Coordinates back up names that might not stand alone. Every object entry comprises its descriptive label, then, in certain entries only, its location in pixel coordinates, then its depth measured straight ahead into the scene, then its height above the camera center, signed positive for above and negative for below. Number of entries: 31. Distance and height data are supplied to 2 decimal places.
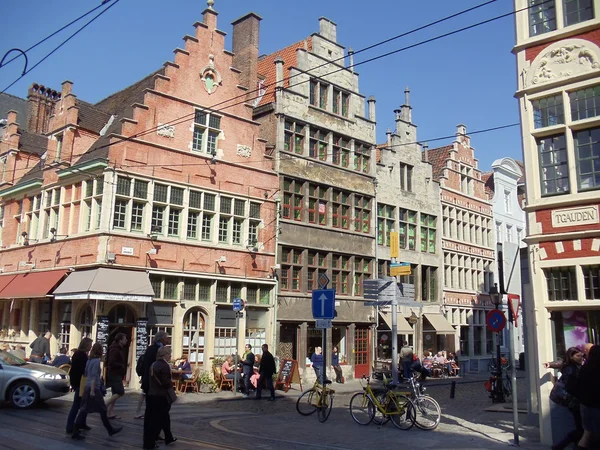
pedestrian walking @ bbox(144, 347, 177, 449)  9.26 -1.00
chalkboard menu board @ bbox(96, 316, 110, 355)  19.06 +0.10
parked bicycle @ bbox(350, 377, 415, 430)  12.19 -1.43
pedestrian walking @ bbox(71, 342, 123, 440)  10.01 -1.07
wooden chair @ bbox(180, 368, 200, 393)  19.07 -1.50
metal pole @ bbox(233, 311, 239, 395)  19.15 -1.34
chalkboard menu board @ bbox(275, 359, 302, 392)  20.95 -1.30
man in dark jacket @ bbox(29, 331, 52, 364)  18.89 -0.56
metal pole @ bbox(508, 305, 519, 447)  10.66 -0.85
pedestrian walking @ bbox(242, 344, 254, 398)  19.38 -1.05
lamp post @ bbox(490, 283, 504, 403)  18.55 -1.38
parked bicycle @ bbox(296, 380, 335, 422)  13.27 -1.49
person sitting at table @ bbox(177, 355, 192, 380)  19.02 -1.00
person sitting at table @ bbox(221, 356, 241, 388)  20.44 -1.19
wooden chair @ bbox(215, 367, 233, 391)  20.62 -1.53
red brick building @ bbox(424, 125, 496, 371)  35.31 +5.98
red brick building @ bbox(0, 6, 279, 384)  20.05 +4.36
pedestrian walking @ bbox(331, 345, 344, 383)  25.22 -1.16
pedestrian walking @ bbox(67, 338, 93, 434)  11.00 -0.56
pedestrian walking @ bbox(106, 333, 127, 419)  11.70 -0.68
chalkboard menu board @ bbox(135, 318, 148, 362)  19.88 -0.05
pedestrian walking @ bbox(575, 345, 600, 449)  8.49 -0.74
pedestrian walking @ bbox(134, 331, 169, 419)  10.93 -0.35
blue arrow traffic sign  13.07 +0.76
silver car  13.53 -1.16
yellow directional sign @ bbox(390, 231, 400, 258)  19.59 +3.14
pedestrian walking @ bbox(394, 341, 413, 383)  19.52 -0.67
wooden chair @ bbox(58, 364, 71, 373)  17.92 -1.02
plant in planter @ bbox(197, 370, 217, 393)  20.14 -1.63
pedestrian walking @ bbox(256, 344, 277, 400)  18.31 -1.01
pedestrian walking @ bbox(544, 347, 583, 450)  9.45 -0.85
